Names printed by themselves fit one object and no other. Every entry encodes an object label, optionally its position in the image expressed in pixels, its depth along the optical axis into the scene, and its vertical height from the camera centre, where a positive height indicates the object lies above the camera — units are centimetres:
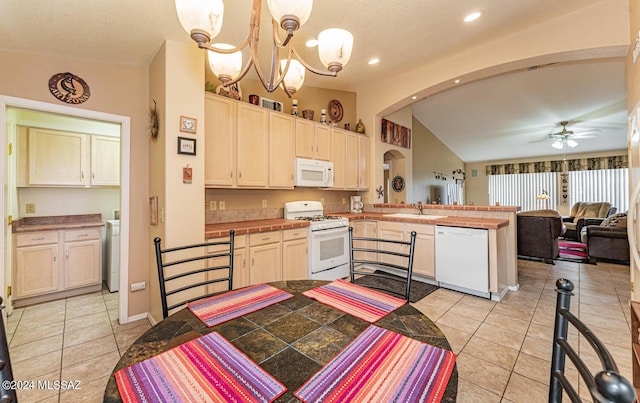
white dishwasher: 308 -69
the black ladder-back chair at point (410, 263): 153 -37
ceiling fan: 612 +155
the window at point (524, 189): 869 +42
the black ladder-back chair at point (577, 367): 41 -32
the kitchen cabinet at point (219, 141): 274 +65
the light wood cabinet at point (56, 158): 314 +55
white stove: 333 -50
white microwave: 361 +41
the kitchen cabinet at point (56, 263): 293 -70
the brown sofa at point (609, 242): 438 -68
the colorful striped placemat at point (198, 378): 72 -51
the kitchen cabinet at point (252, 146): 302 +66
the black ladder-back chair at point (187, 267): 240 -59
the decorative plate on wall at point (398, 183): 573 +41
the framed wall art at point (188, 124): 244 +72
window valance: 762 +114
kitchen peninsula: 278 -42
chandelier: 118 +85
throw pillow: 462 -36
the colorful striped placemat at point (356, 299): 121 -49
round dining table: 82 -51
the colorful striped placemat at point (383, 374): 72 -51
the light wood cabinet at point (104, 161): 349 +56
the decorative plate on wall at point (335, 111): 450 +156
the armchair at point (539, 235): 454 -58
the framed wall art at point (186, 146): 242 +52
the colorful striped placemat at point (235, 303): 119 -49
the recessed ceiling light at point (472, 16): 255 +179
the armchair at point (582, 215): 647 -35
